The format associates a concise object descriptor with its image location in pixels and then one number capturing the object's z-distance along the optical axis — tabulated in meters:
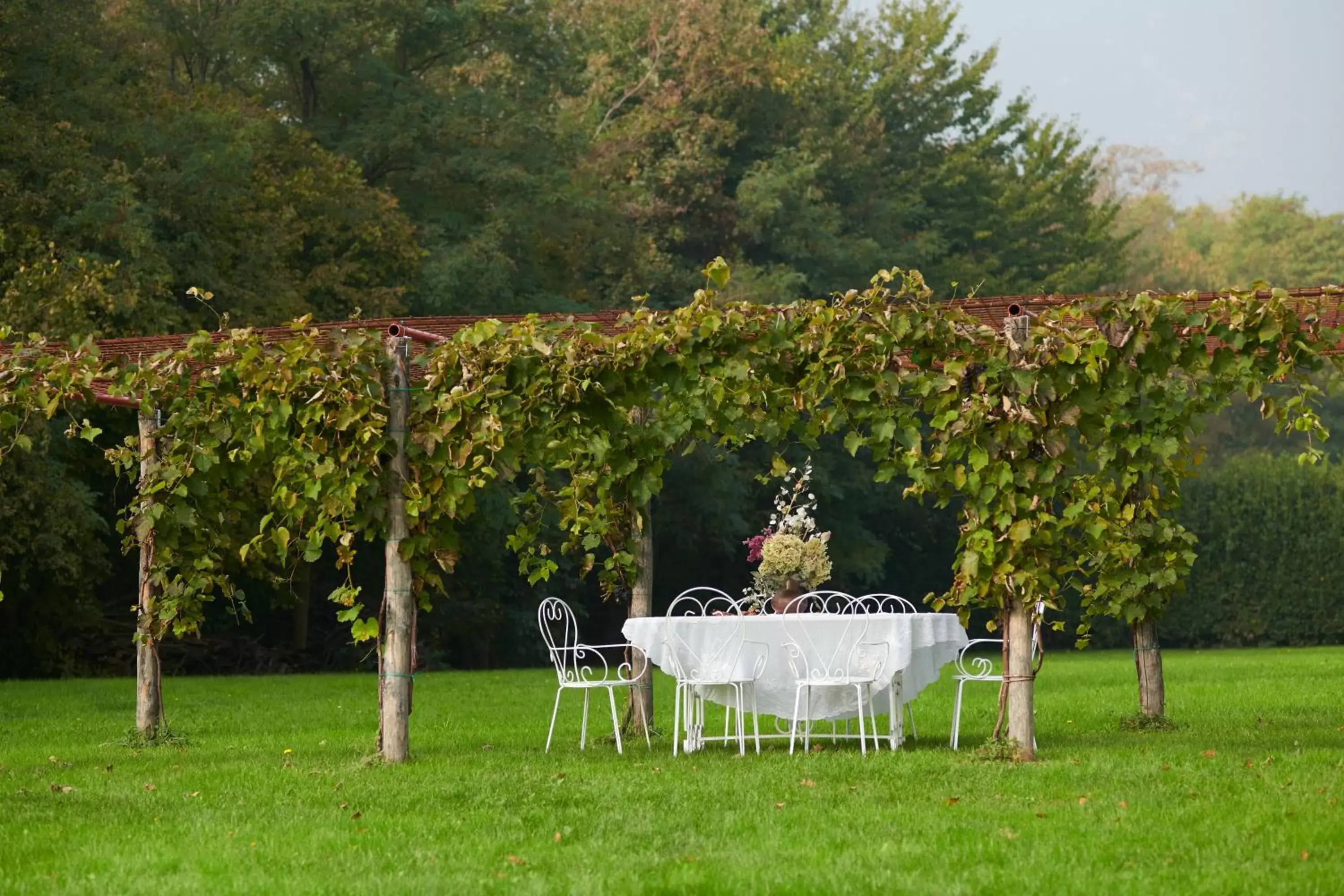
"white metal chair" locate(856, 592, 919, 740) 18.74
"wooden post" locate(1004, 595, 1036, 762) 16.41
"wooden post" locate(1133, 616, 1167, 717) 20.92
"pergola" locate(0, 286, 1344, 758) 16.06
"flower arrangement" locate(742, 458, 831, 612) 19.77
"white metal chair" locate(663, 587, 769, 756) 18.05
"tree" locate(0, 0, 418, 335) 34.44
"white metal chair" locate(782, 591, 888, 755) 17.87
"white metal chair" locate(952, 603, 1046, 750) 17.86
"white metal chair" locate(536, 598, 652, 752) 18.22
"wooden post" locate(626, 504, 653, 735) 20.22
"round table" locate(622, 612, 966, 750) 17.78
